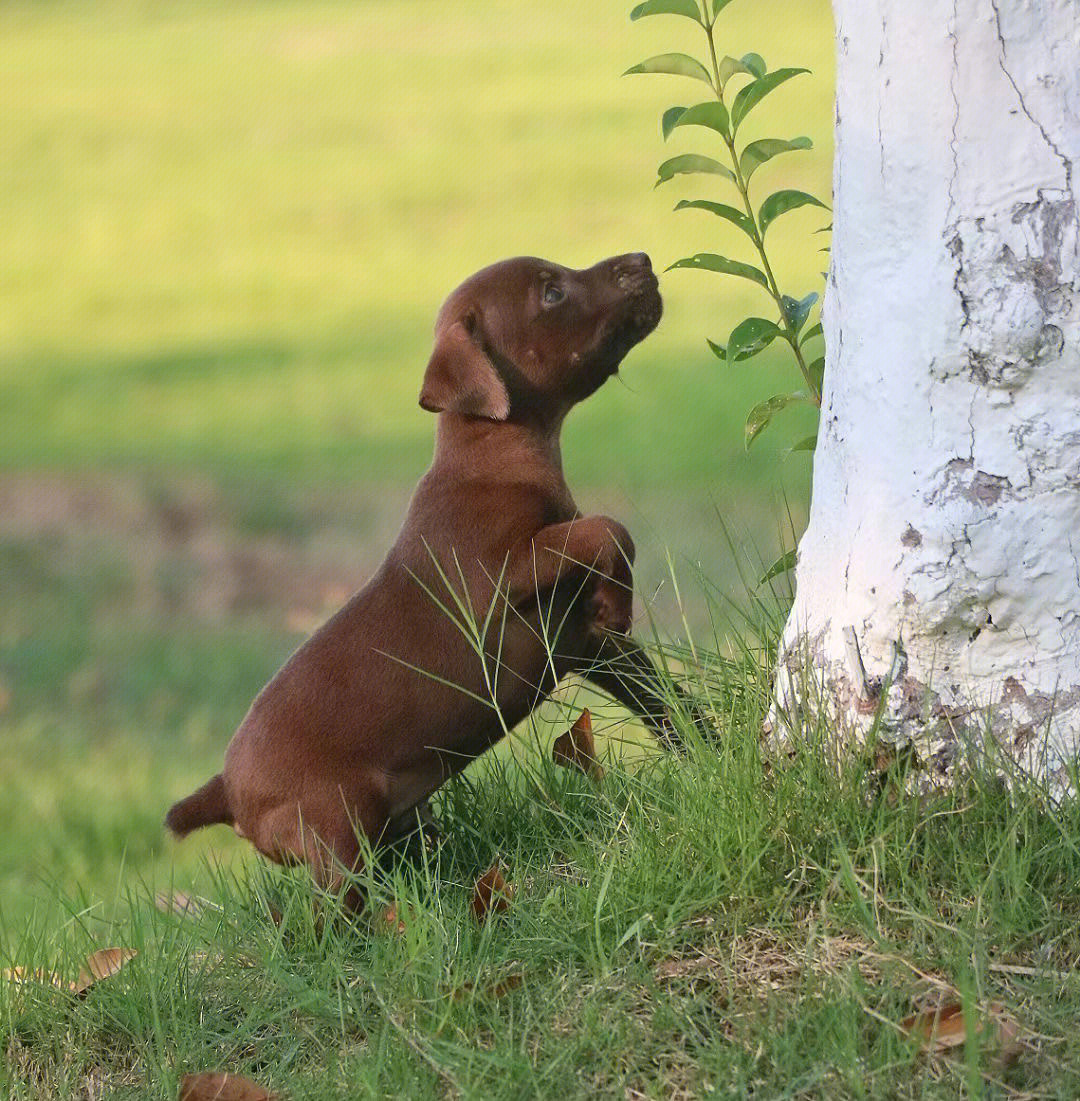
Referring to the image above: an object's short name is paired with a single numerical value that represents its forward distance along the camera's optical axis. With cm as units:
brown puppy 721
